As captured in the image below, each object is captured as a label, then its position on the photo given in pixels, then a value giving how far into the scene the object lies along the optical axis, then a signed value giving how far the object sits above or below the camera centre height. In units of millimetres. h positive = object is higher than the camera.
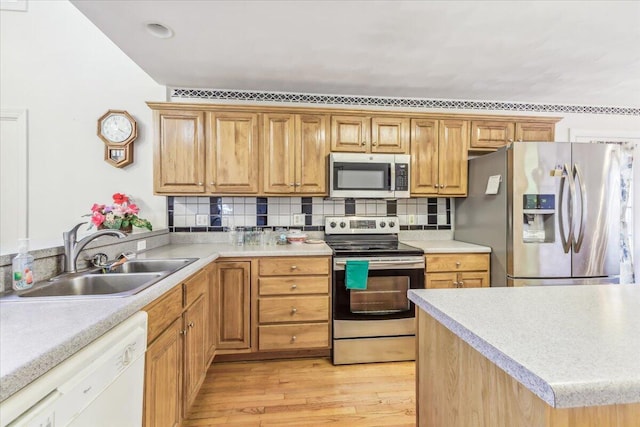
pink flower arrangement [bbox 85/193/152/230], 2210 -33
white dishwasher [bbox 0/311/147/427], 613 -419
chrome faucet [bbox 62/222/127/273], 1489 -173
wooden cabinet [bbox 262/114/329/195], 2652 +518
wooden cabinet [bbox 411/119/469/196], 2824 +520
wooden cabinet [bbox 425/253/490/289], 2547 -485
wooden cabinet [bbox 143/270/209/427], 1238 -676
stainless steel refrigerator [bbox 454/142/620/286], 2408 -4
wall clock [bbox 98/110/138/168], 2709 +688
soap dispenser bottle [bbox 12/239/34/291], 1188 -219
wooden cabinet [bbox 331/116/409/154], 2734 +704
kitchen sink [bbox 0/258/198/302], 1200 -321
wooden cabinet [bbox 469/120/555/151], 2869 +751
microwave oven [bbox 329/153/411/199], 2662 +328
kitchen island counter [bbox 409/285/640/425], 534 -293
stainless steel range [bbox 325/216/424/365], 2402 -757
